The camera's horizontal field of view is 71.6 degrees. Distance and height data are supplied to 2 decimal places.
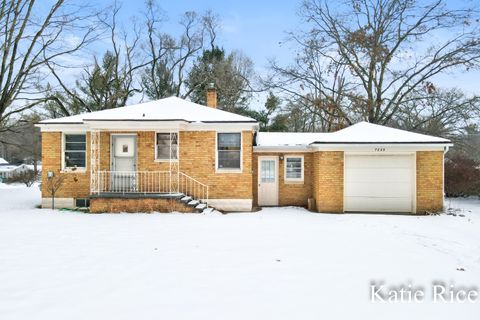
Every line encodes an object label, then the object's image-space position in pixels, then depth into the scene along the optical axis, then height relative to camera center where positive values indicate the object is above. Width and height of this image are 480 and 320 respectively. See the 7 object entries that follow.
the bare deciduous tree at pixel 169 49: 32.16 +11.36
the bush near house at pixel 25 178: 29.17 -1.35
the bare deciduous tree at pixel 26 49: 17.03 +6.43
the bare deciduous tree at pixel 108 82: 28.47 +7.30
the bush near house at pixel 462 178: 17.12 -0.68
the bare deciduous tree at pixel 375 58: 22.09 +7.47
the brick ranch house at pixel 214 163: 12.91 +0.02
